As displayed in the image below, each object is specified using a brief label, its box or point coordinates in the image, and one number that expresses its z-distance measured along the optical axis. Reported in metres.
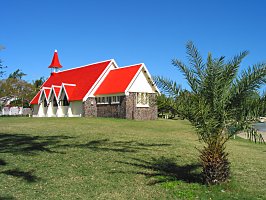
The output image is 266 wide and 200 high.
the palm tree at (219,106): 6.54
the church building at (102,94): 31.16
